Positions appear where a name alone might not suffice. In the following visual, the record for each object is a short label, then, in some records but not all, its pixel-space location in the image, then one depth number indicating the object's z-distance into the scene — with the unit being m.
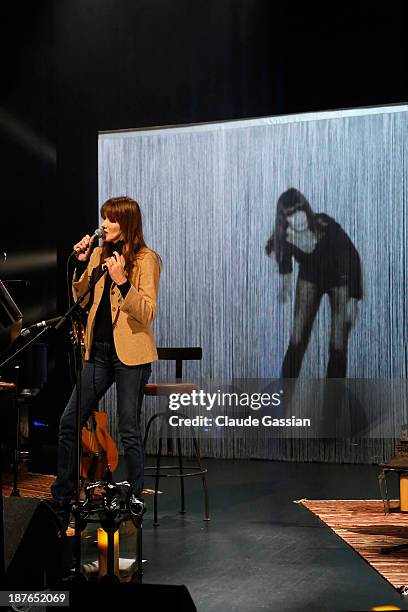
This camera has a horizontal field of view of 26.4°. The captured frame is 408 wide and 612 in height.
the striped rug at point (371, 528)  3.47
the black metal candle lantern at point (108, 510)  2.75
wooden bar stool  4.44
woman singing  3.81
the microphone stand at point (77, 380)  2.76
